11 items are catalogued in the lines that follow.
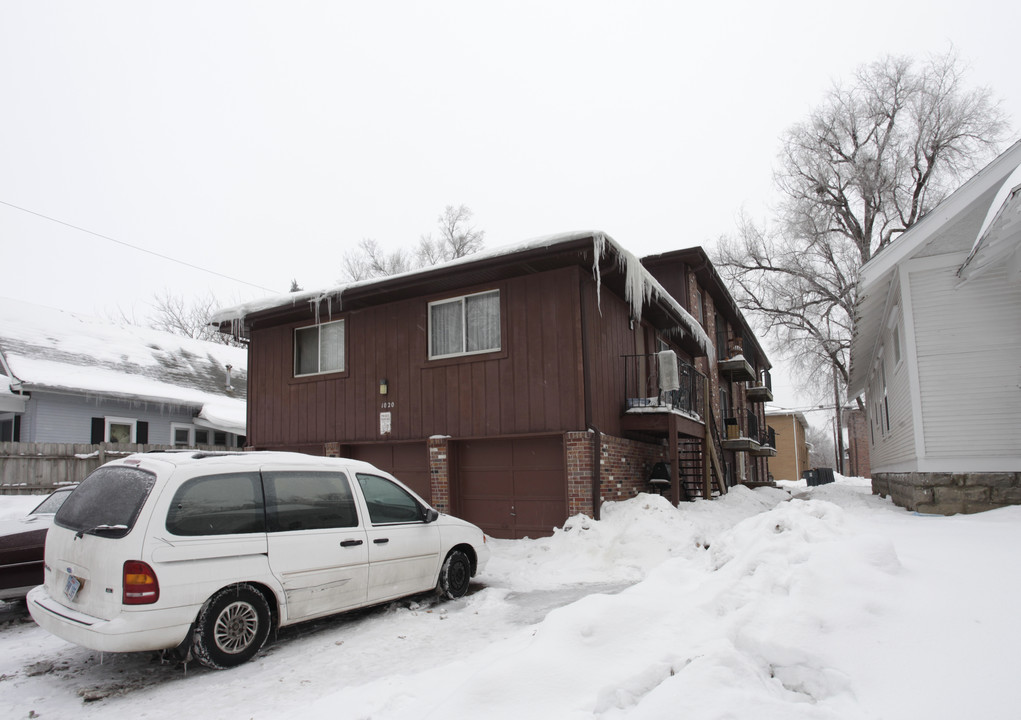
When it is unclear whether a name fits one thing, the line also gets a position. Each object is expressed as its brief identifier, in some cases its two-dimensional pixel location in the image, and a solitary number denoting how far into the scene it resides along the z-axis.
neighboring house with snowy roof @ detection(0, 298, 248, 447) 18.05
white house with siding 9.39
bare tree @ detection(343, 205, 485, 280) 42.28
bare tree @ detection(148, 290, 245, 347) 39.28
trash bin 31.91
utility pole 34.29
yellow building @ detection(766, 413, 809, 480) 44.59
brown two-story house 10.59
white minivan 4.63
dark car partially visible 6.38
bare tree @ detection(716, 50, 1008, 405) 27.06
